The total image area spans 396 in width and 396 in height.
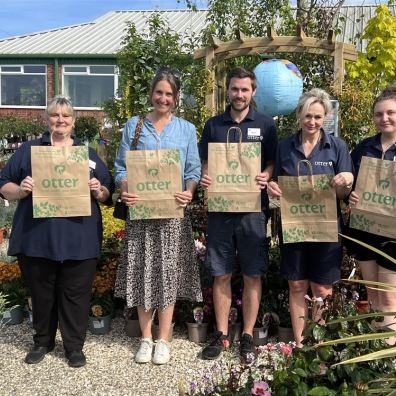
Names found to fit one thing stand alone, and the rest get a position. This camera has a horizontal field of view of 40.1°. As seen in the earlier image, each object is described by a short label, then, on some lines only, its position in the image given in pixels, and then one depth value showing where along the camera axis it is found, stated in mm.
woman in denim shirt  3777
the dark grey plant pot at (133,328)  4463
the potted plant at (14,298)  4746
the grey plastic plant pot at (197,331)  4348
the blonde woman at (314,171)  3498
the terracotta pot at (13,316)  4723
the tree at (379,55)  7602
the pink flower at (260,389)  2271
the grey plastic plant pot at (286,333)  4266
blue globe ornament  6273
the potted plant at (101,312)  4535
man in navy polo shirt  3756
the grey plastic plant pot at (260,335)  4254
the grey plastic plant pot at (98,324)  4531
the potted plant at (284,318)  4270
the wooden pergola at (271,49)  6648
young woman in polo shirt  3355
